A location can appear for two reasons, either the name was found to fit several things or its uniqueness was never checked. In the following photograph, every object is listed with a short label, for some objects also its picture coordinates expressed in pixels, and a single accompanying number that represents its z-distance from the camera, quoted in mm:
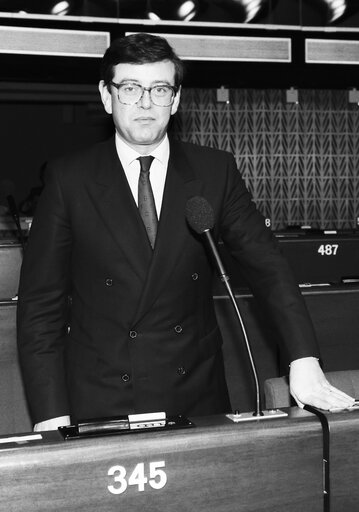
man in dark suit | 2681
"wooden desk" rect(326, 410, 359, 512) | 2213
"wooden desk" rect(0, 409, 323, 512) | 2087
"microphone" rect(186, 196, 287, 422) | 2319
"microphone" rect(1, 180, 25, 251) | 4429
